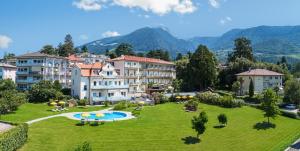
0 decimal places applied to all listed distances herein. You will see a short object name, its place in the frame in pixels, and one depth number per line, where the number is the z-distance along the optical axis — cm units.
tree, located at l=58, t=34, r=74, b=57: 9158
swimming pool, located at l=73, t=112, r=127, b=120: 3709
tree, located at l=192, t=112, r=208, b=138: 3208
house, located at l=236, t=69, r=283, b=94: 6082
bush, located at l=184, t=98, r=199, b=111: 4332
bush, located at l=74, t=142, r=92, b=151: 1634
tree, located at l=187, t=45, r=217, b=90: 6010
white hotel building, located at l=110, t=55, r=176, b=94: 6117
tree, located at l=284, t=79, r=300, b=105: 4829
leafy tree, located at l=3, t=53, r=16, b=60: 8505
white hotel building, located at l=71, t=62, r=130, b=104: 4951
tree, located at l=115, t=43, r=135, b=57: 10395
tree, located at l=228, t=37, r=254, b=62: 7753
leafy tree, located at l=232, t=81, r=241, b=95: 5585
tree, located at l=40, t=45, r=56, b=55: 8715
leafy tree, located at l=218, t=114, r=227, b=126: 3610
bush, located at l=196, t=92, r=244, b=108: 4545
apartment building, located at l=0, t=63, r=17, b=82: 5976
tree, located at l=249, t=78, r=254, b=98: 5205
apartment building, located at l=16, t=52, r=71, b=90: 5809
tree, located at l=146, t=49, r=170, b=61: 9758
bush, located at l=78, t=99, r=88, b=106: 4712
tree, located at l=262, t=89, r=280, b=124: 3840
